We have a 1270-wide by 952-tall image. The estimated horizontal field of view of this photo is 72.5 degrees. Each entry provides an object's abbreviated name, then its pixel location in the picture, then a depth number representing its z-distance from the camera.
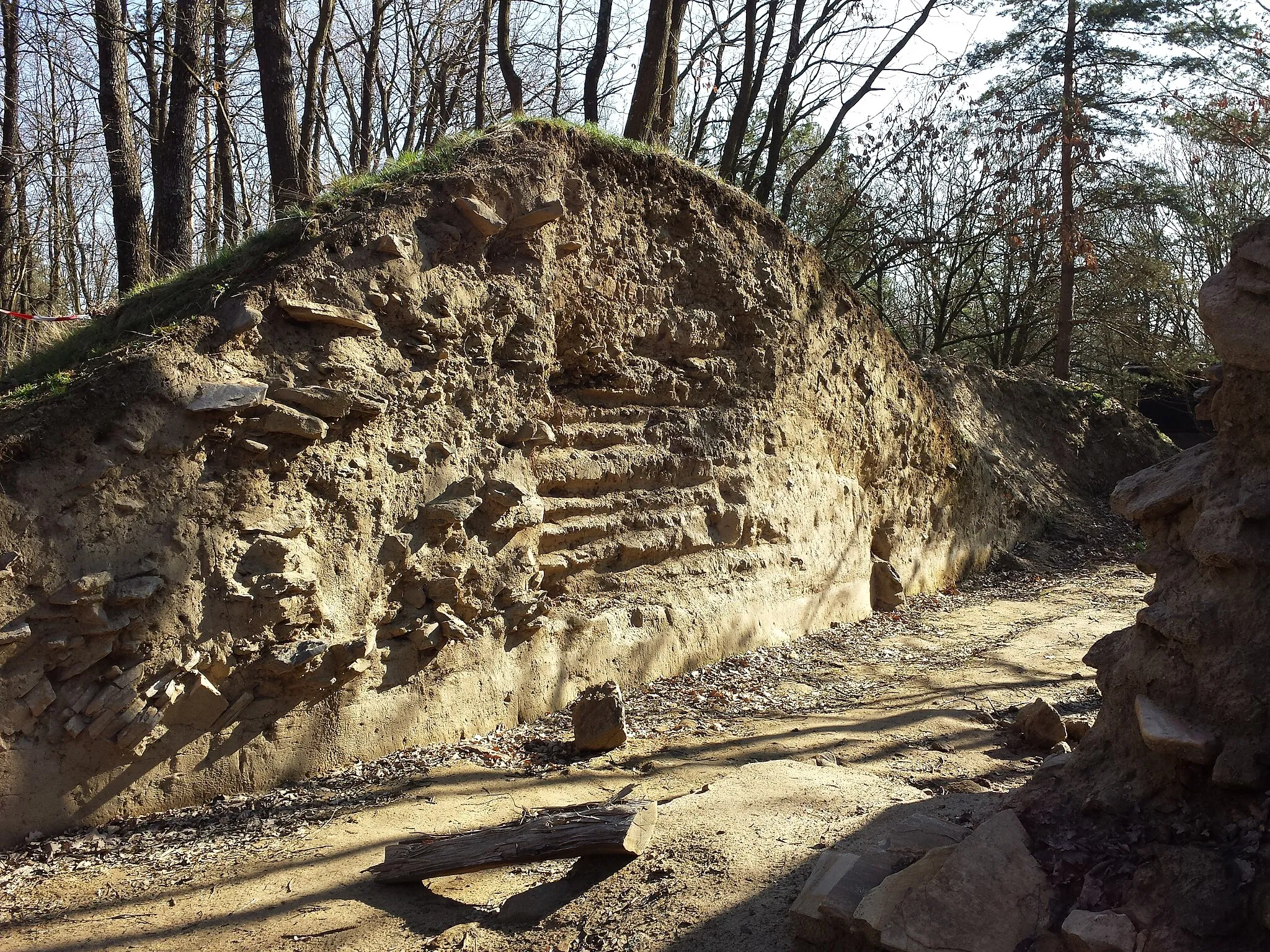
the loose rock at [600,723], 4.80
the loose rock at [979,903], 2.31
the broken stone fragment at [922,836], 2.84
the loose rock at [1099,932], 2.15
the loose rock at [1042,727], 4.88
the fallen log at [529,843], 3.20
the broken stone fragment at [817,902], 2.65
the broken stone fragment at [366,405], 4.57
